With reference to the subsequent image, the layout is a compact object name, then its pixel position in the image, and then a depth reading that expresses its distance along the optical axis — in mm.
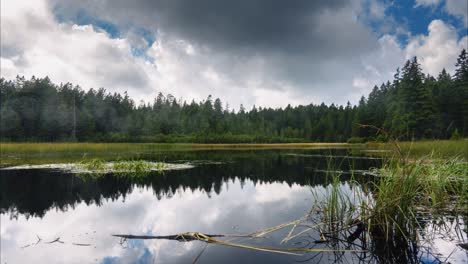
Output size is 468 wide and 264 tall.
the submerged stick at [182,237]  5621
